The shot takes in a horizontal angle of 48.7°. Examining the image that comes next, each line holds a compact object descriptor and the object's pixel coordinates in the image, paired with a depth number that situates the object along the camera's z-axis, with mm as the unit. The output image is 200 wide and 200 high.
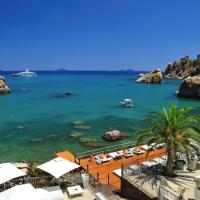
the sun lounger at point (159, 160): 14987
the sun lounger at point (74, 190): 11798
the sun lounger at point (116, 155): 18362
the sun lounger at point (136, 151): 18891
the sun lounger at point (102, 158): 17597
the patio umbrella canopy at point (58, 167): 12870
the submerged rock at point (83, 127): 31044
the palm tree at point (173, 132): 12231
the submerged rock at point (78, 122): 33914
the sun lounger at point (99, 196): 10666
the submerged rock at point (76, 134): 27516
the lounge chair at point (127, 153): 18432
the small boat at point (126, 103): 47342
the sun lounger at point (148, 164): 13478
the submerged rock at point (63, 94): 67114
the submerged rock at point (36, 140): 26387
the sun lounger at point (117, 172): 14701
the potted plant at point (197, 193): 9712
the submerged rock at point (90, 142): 24329
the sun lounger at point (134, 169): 12748
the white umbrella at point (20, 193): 10051
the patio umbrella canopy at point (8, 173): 12275
